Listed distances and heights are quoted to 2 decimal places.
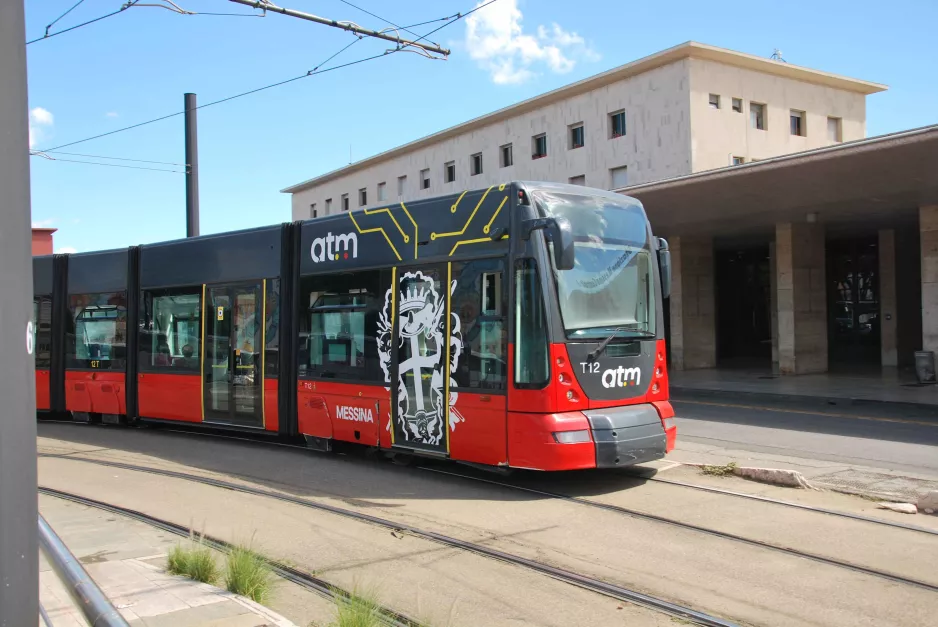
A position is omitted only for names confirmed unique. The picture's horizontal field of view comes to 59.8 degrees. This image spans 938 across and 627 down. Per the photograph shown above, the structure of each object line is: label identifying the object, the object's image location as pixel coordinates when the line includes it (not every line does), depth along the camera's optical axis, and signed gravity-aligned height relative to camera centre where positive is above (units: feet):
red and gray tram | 26.86 -0.09
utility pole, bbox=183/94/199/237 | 68.49 +14.19
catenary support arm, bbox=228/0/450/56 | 36.70 +14.46
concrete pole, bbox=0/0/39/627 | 11.05 -0.36
